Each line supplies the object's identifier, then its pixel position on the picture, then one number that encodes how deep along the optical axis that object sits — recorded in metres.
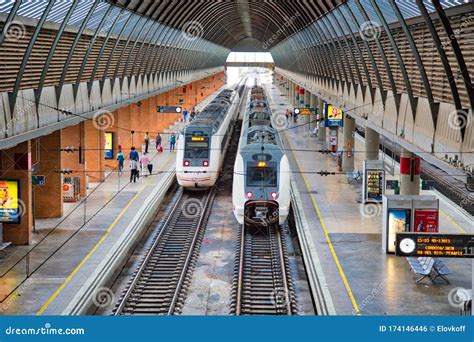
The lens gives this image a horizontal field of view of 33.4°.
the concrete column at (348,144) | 39.50
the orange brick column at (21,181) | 23.92
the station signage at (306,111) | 45.59
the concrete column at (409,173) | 26.47
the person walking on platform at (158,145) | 47.16
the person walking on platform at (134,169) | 35.59
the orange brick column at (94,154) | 35.88
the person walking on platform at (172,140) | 47.28
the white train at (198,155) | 33.03
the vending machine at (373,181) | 29.64
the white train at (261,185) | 26.47
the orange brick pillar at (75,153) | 30.95
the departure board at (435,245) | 13.73
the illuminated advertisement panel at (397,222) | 22.67
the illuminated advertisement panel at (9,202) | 23.55
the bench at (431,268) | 19.94
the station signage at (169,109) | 47.03
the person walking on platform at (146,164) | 36.97
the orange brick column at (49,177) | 27.66
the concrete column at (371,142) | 34.69
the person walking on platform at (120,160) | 37.03
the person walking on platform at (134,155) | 35.28
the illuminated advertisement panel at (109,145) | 39.78
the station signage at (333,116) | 41.09
